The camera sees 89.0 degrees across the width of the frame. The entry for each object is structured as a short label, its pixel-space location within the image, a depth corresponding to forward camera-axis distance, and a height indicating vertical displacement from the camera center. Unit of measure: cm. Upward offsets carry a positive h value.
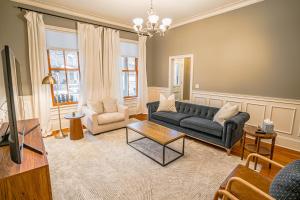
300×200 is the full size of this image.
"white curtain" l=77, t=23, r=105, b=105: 397 +56
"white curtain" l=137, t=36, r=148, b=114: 523 +14
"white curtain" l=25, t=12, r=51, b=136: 328 +32
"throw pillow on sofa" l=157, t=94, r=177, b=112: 416 -62
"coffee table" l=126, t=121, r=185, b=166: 252 -92
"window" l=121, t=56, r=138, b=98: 516 +21
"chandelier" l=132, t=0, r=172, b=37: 247 +98
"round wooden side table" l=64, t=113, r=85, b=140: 335 -99
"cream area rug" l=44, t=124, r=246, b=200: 190 -134
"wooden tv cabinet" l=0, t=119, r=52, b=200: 110 -73
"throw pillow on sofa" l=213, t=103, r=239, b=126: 299 -60
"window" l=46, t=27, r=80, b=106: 364 +45
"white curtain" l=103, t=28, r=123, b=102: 440 +54
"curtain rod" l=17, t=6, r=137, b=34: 315 +153
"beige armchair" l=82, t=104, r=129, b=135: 361 -95
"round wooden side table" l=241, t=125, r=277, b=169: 235 -89
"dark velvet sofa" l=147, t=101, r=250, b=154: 274 -85
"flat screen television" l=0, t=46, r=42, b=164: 111 -19
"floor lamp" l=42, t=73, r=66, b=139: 313 +3
